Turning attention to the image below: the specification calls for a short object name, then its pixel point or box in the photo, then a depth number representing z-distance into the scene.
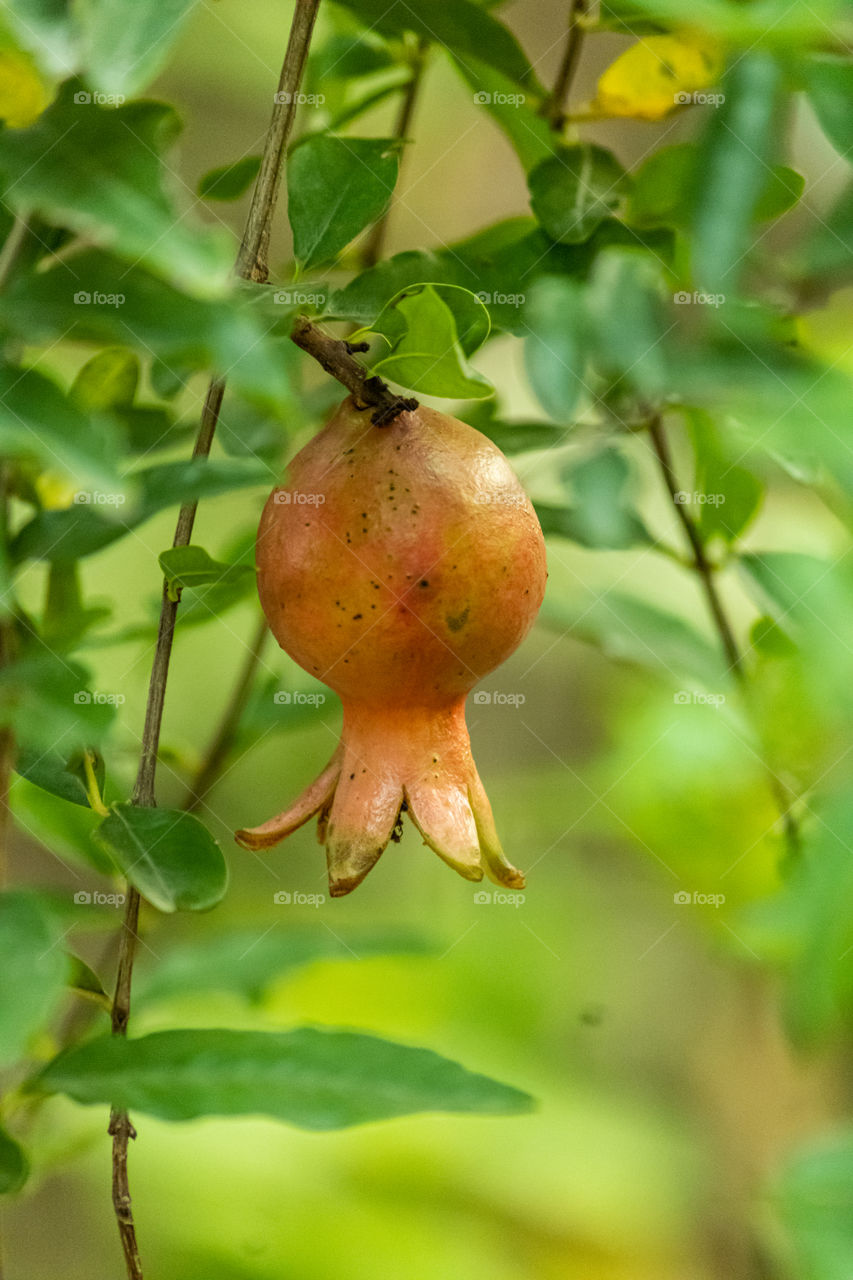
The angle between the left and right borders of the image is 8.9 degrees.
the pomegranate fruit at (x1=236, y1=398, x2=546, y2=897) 0.76
